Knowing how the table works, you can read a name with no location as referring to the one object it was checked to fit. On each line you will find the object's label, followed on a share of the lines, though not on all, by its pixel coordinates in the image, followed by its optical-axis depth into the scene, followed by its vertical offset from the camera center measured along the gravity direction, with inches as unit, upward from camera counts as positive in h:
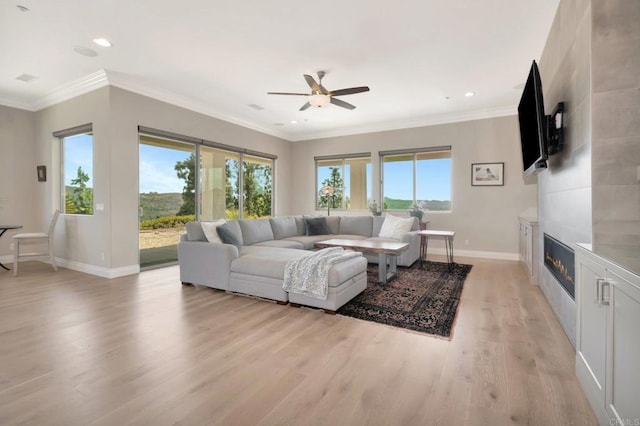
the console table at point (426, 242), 202.4 -25.8
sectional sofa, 125.2 -25.0
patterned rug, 109.3 -40.4
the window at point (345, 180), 294.0 +28.3
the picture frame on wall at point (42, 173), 217.8 +26.8
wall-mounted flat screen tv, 98.4 +29.9
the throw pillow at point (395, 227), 206.2 -13.1
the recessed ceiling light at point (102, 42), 135.5 +76.2
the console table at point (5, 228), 193.3 -11.2
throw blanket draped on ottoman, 118.6 -26.5
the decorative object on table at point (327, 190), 277.4 +16.8
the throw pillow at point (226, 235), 158.7 -13.6
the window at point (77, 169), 195.0 +27.5
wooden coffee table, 152.8 -21.2
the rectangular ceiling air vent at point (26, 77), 174.1 +77.7
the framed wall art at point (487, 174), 234.4 +26.2
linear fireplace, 93.0 -19.6
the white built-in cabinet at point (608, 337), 46.7 -23.8
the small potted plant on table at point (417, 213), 244.7 -4.3
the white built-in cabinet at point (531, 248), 156.9 -22.2
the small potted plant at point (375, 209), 260.0 -0.8
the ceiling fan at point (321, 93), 150.5 +59.4
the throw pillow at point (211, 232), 158.1 -12.0
